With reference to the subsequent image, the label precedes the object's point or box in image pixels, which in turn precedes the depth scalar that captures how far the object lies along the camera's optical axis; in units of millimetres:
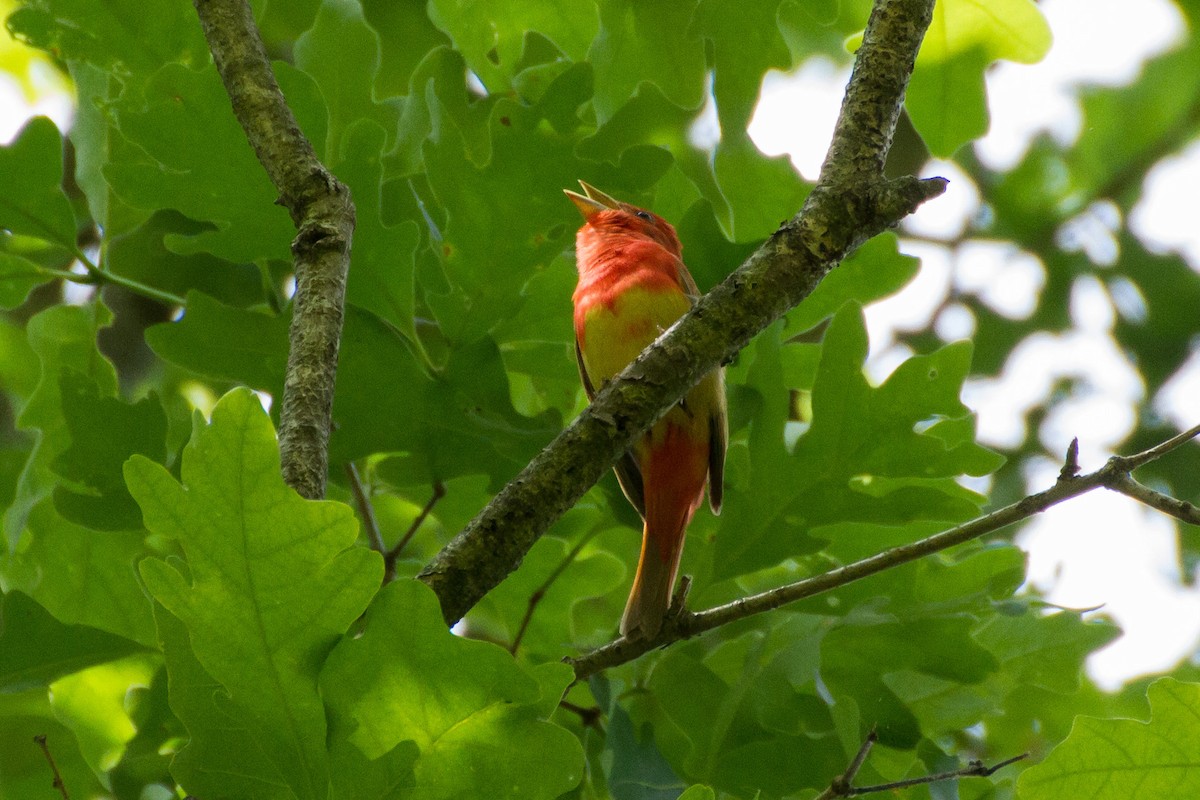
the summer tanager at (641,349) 5430
